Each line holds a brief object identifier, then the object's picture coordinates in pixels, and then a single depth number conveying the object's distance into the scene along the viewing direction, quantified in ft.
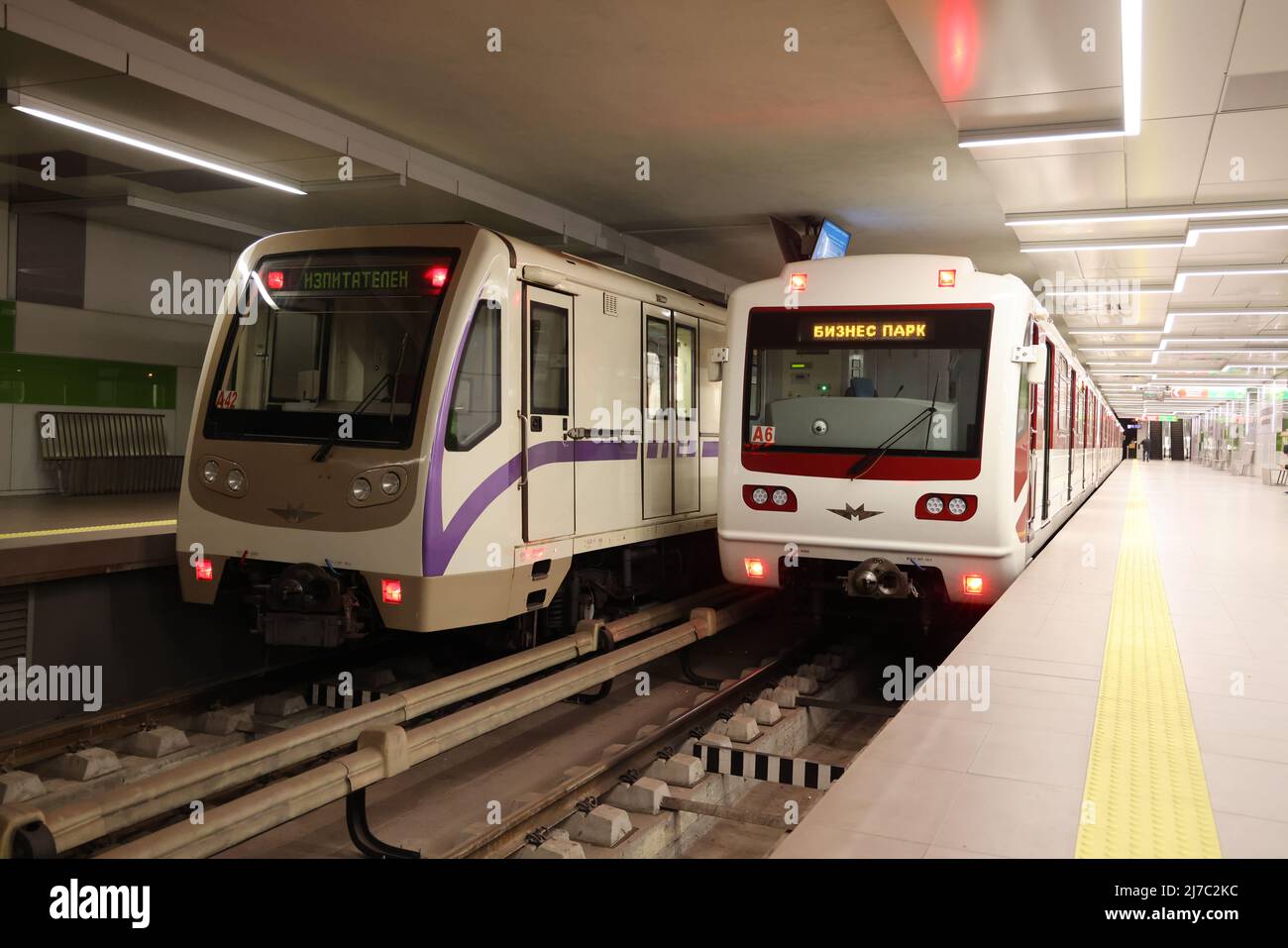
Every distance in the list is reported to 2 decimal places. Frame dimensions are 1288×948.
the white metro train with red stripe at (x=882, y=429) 23.20
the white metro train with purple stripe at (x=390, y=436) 19.80
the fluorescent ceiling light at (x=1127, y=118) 19.71
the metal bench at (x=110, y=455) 40.57
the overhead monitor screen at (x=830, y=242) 41.47
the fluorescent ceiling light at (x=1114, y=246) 38.42
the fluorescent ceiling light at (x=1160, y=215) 33.17
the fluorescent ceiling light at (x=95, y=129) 24.24
